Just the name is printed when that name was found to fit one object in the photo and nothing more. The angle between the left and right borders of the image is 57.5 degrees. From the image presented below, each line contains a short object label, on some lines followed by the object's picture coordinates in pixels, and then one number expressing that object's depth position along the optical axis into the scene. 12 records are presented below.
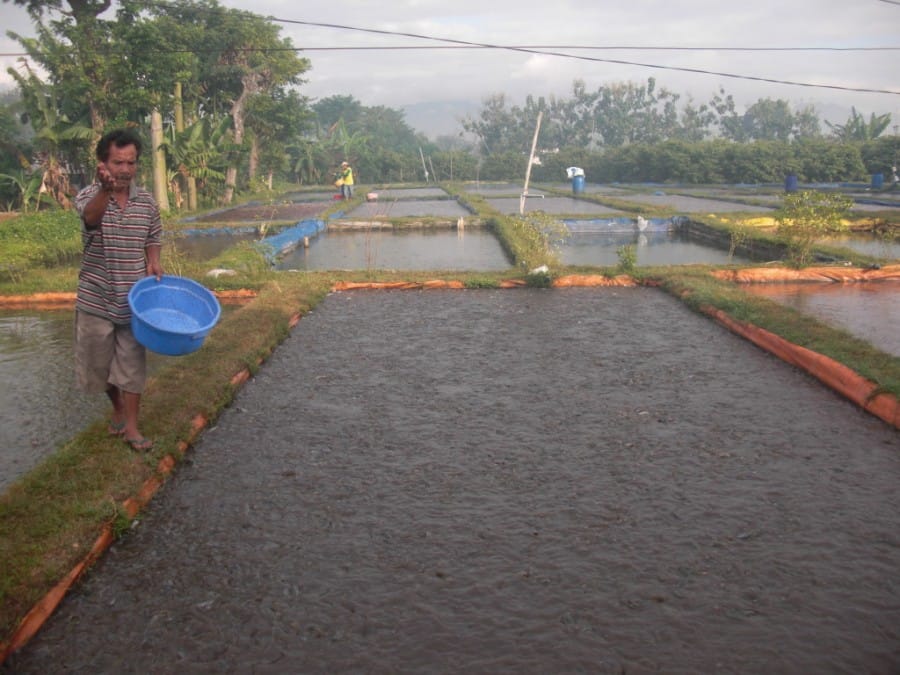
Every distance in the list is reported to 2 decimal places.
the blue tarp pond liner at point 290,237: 12.01
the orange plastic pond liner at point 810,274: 10.89
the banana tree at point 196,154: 23.44
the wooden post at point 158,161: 21.31
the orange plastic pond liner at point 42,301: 10.26
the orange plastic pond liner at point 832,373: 5.48
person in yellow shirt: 27.62
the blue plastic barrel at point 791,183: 29.03
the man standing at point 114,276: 4.19
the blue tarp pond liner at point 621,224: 18.78
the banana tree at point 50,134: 20.23
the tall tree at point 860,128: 40.31
